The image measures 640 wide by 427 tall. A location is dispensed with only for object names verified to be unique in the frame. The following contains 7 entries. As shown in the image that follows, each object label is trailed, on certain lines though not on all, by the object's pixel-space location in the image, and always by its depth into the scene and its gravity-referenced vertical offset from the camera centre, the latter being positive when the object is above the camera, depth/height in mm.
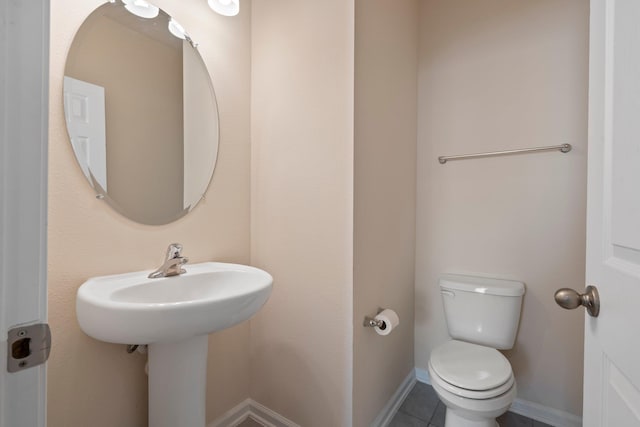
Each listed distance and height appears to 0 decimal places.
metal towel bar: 1371 +344
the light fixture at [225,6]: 1206 +930
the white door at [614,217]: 437 -3
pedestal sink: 711 -305
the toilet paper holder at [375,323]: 1237 -509
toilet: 1082 -681
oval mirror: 927 +389
